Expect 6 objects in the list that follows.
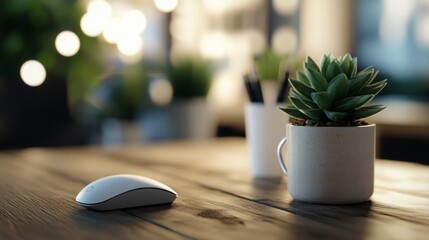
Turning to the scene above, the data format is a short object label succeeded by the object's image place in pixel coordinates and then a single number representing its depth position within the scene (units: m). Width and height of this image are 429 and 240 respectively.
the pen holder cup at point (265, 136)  1.17
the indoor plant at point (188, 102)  3.38
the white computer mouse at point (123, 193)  0.85
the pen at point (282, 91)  1.18
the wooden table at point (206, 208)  0.73
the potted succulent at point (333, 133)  0.85
